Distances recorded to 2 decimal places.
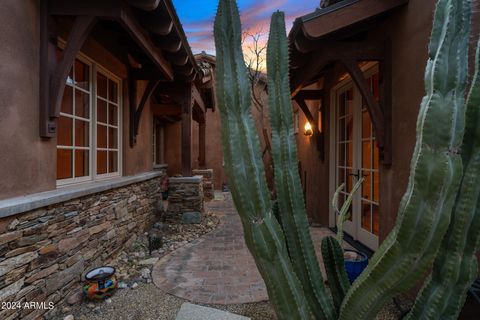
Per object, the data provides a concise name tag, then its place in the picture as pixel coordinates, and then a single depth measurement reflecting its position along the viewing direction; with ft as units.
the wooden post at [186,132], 17.31
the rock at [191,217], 16.42
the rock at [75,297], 7.58
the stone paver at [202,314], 6.78
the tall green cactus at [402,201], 3.40
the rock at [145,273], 9.36
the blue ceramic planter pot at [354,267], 7.75
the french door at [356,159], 11.16
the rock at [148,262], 10.50
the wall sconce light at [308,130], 17.85
